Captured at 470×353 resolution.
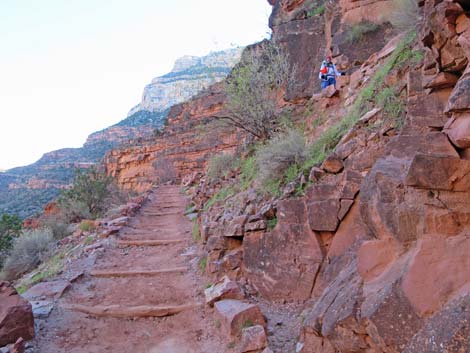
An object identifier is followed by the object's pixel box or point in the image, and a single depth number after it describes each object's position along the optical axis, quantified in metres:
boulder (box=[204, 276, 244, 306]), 4.46
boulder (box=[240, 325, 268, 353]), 3.51
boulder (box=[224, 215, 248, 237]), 4.99
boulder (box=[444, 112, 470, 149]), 2.34
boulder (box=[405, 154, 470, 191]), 2.27
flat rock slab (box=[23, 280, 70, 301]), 5.24
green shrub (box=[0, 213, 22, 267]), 11.98
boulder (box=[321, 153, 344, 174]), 4.14
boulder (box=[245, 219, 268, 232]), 4.65
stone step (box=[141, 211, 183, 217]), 11.81
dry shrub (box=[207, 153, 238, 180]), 10.08
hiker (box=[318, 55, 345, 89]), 9.68
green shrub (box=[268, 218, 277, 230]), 4.55
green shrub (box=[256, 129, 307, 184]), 5.36
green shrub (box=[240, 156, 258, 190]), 6.89
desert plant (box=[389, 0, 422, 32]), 5.48
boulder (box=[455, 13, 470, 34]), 2.59
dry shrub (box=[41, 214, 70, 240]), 12.59
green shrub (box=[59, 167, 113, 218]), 15.90
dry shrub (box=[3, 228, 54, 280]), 9.30
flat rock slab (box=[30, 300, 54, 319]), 4.57
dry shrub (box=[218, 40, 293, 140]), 8.65
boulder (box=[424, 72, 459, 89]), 2.92
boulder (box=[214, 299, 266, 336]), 3.83
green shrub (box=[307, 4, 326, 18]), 13.04
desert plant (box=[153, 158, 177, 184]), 28.17
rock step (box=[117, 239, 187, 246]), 8.05
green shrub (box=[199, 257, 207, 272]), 5.95
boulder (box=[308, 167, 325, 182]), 4.32
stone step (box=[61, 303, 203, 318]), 4.85
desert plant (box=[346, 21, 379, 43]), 10.01
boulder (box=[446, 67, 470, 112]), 2.31
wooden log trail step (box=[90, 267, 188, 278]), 6.23
